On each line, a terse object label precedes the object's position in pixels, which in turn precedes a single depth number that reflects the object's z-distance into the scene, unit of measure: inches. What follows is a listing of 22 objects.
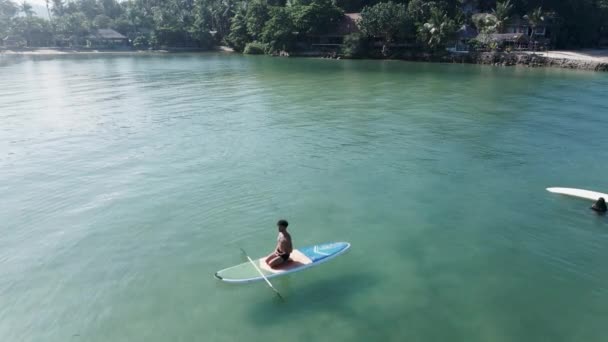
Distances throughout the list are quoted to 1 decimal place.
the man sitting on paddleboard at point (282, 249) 426.9
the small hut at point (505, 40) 2466.8
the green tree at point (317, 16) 2984.7
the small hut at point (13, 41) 4390.5
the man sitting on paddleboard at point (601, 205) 569.3
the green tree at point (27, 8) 4968.0
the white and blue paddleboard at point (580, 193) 603.3
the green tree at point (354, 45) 2815.0
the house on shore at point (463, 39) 2556.6
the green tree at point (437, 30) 2501.7
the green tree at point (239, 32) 3722.9
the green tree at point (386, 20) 2647.6
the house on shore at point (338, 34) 2965.1
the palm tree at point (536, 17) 2476.6
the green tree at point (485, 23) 2544.3
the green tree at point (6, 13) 4442.4
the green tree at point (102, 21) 4641.7
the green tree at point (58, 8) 5065.5
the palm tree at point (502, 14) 2445.9
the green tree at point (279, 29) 3137.3
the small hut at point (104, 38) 4419.3
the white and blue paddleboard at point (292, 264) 416.2
